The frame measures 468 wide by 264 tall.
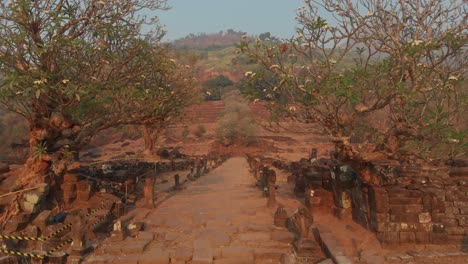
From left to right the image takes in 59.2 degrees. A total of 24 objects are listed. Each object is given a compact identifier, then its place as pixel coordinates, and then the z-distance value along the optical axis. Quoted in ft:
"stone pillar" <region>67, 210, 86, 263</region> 24.40
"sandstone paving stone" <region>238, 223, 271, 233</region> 30.26
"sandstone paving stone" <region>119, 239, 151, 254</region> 25.72
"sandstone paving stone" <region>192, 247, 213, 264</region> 24.35
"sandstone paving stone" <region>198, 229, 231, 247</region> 27.51
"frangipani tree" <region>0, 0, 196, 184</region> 29.68
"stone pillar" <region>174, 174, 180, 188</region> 56.35
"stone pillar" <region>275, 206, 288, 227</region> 31.12
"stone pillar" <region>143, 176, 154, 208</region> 38.45
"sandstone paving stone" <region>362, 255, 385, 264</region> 22.40
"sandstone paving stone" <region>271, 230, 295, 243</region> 27.78
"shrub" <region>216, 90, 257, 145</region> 151.43
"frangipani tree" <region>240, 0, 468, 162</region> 27.53
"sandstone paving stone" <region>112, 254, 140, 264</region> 24.23
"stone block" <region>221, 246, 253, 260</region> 25.48
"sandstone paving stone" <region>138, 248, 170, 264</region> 24.47
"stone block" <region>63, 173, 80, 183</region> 36.76
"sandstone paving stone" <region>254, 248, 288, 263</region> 25.25
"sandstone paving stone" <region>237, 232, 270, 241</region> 28.40
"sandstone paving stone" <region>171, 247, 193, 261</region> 24.81
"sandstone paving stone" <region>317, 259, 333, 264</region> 21.97
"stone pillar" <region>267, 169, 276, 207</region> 39.50
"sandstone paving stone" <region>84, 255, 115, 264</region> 24.06
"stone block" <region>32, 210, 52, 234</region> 26.04
